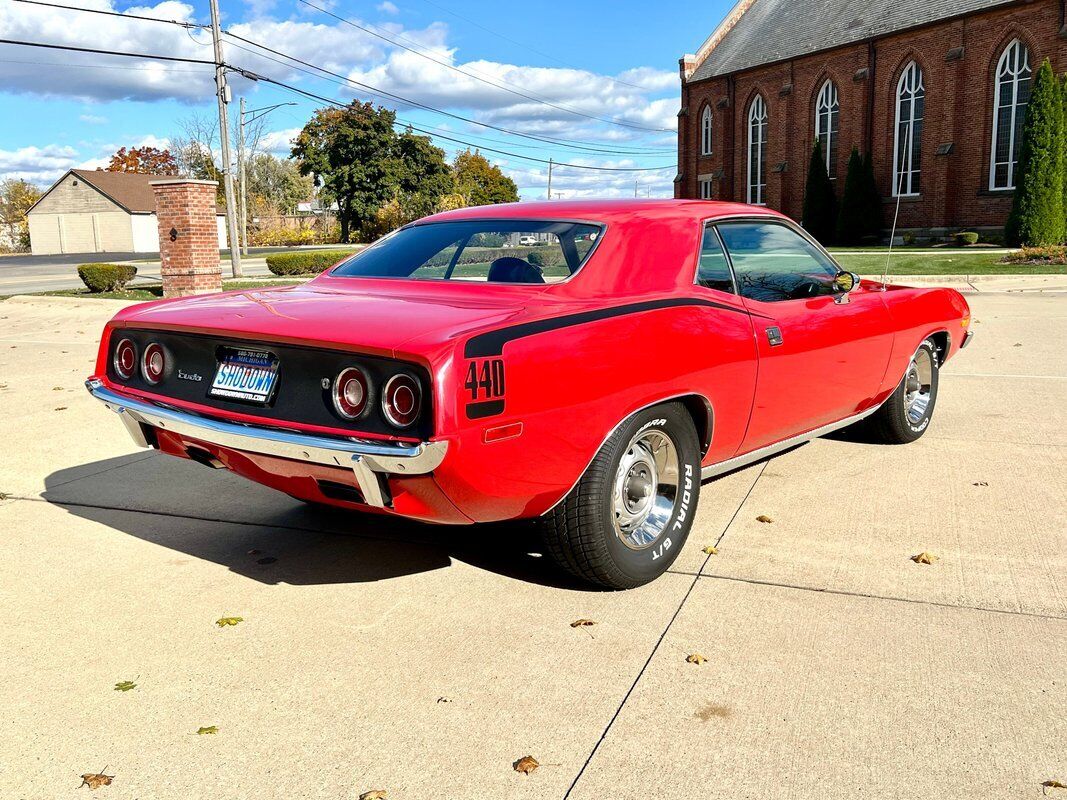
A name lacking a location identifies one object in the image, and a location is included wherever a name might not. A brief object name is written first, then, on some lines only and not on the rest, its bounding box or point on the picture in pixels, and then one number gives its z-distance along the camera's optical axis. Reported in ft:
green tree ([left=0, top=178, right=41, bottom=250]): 288.73
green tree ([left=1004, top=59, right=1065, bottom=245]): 102.17
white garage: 236.43
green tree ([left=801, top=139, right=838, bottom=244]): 137.08
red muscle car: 10.80
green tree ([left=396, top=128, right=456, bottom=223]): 216.54
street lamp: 168.55
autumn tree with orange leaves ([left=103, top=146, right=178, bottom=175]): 317.83
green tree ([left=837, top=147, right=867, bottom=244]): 130.52
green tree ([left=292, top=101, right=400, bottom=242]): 214.07
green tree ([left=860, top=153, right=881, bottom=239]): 130.62
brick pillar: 58.23
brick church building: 118.93
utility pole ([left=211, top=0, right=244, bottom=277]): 88.74
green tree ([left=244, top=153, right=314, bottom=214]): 301.61
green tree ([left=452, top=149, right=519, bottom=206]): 327.26
